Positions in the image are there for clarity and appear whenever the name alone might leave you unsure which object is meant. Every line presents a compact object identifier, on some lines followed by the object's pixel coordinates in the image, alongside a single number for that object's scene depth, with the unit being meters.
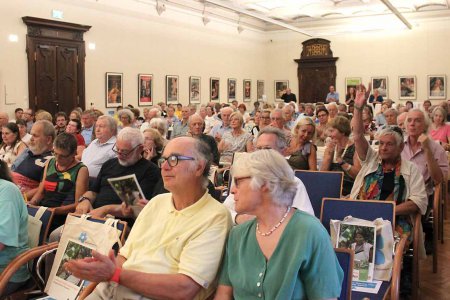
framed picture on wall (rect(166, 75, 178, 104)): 18.25
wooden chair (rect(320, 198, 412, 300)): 3.56
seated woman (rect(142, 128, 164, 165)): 5.43
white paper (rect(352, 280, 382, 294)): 3.09
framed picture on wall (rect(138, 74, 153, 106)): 16.98
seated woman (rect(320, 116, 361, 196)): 5.07
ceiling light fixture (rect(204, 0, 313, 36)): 16.81
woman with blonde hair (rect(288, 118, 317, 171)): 5.63
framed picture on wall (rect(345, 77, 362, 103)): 22.53
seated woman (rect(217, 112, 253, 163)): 8.09
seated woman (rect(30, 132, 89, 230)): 4.60
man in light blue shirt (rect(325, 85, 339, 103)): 20.88
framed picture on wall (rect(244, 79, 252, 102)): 23.05
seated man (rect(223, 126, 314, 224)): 3.50
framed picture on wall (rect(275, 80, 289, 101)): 24.25
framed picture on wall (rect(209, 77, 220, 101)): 20.50
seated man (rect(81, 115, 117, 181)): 5.60
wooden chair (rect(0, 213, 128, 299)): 3.19
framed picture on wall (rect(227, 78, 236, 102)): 21.70
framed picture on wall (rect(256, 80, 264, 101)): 24.14
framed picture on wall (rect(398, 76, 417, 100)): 21.52
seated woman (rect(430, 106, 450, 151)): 8.81
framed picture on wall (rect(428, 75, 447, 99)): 20.95
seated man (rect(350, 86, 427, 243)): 4.07
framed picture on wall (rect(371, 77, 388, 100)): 22.03
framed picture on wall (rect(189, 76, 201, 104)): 19.39
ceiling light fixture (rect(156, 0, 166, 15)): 17.07
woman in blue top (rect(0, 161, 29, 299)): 3.37
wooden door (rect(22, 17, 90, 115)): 13.56
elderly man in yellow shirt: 2.45
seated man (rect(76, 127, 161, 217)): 4.39
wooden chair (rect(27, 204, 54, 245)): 3.80
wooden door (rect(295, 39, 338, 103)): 23.12
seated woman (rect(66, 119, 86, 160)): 7.67
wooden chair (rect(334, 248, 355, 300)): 2.48
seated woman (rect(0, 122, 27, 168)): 6.70
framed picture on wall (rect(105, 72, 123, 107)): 15.76
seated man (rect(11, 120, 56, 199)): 5.14
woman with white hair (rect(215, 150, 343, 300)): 2.13
